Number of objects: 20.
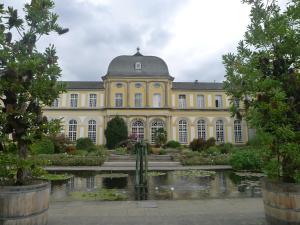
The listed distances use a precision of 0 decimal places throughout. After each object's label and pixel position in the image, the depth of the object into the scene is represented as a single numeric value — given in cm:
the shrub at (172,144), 3328
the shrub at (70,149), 2589
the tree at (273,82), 484
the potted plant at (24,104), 452
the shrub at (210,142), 3161
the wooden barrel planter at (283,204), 462
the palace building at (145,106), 3628
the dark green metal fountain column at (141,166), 929
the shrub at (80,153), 2411
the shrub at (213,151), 2506
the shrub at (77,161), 1892
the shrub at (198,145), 3115
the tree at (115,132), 3266
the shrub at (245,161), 1498
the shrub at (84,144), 2970
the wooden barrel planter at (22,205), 440
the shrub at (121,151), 2560
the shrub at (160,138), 3419
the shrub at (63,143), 2578
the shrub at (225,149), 2716
